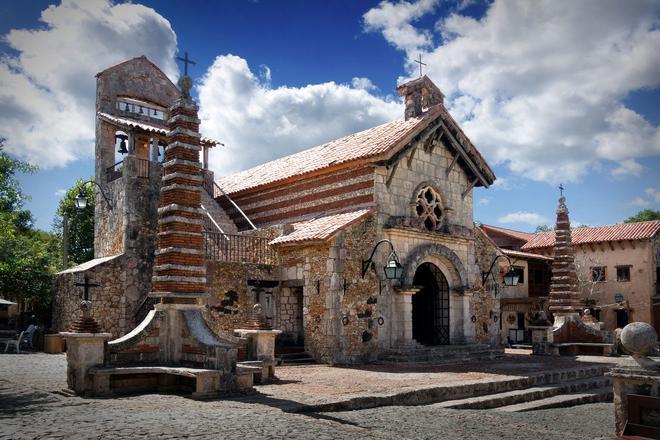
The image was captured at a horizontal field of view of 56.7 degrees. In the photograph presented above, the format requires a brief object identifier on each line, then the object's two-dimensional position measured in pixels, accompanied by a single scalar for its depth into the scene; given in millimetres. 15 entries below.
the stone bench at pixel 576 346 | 21941
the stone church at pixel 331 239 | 17266
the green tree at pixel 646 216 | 54747
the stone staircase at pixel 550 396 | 11953
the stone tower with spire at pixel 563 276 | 23375
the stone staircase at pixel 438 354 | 17516
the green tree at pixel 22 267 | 23562
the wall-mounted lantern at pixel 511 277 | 19344
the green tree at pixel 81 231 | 33438
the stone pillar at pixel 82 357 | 10344
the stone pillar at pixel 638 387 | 7422
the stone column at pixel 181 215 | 11609
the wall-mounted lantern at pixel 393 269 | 15875
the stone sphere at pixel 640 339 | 7562
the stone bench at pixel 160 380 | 10180
